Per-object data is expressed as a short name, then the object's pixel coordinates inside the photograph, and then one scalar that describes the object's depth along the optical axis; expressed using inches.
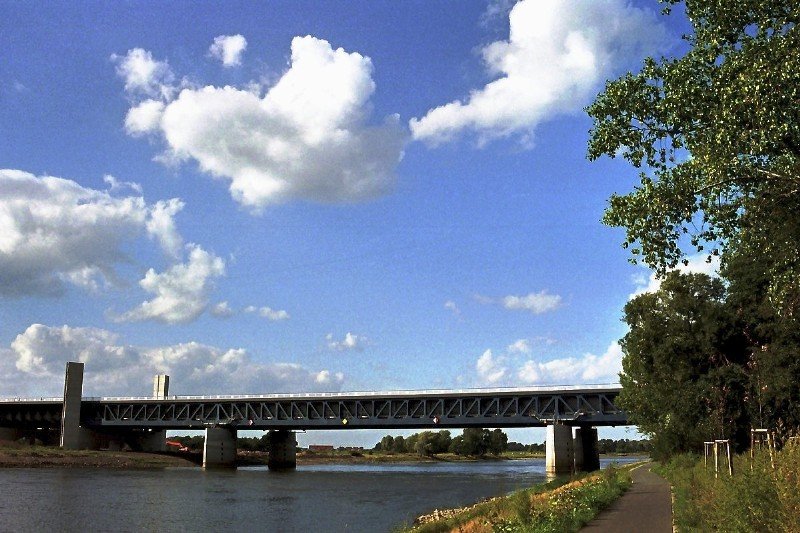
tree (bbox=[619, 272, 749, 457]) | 1563.7
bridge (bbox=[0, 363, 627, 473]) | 4296.3
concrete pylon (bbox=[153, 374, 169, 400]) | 5989.2
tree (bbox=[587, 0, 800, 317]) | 673.0
